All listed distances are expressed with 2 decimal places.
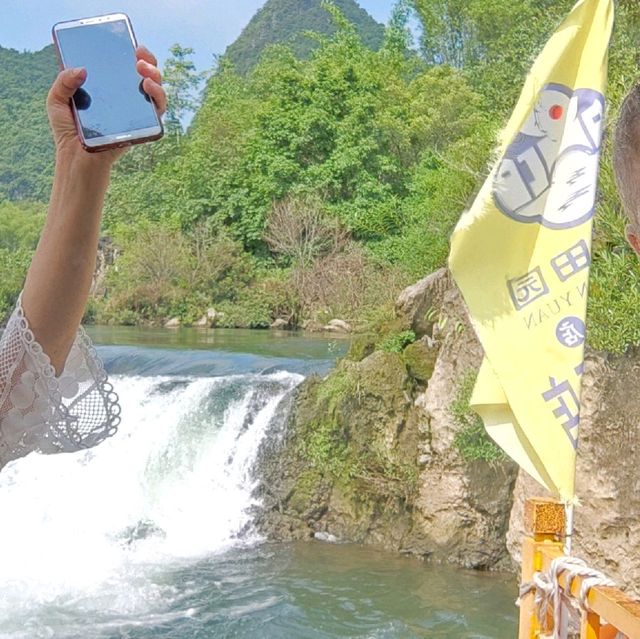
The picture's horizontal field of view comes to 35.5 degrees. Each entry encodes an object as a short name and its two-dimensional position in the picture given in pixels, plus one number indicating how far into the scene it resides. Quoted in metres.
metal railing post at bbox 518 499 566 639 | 3.18
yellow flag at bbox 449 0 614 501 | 3.78
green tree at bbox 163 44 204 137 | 38.84
